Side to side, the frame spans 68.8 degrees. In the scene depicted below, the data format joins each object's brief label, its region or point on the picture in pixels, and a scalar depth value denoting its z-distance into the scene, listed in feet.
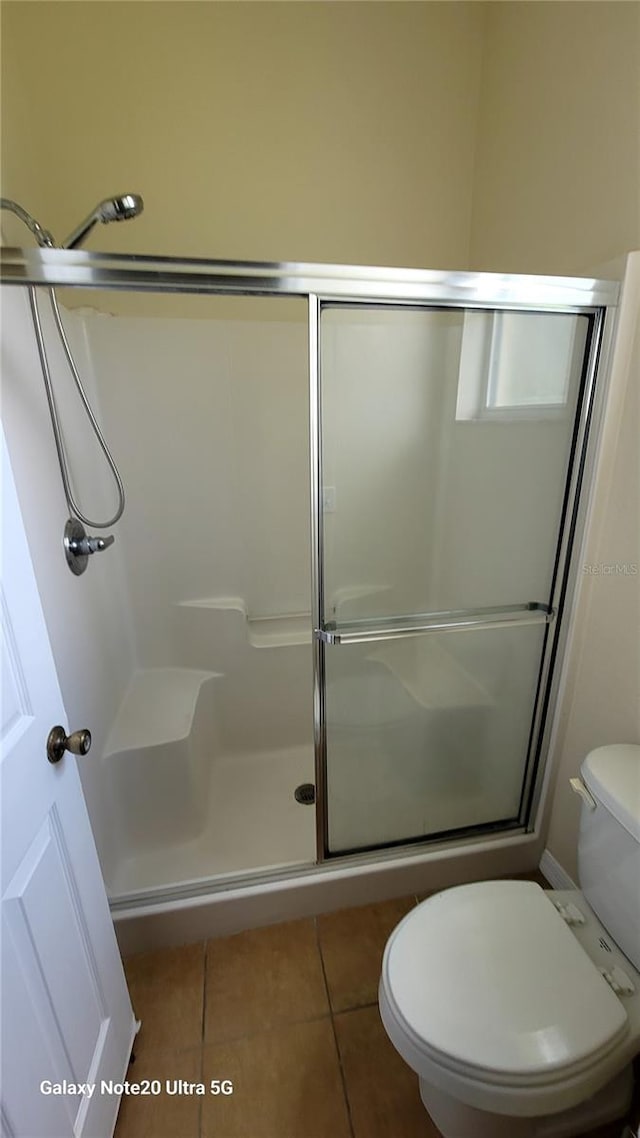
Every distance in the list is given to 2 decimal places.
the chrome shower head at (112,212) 3.09
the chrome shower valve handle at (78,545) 4.28
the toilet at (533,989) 2.57
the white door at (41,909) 2.17
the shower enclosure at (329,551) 3.83
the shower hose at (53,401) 3.67
